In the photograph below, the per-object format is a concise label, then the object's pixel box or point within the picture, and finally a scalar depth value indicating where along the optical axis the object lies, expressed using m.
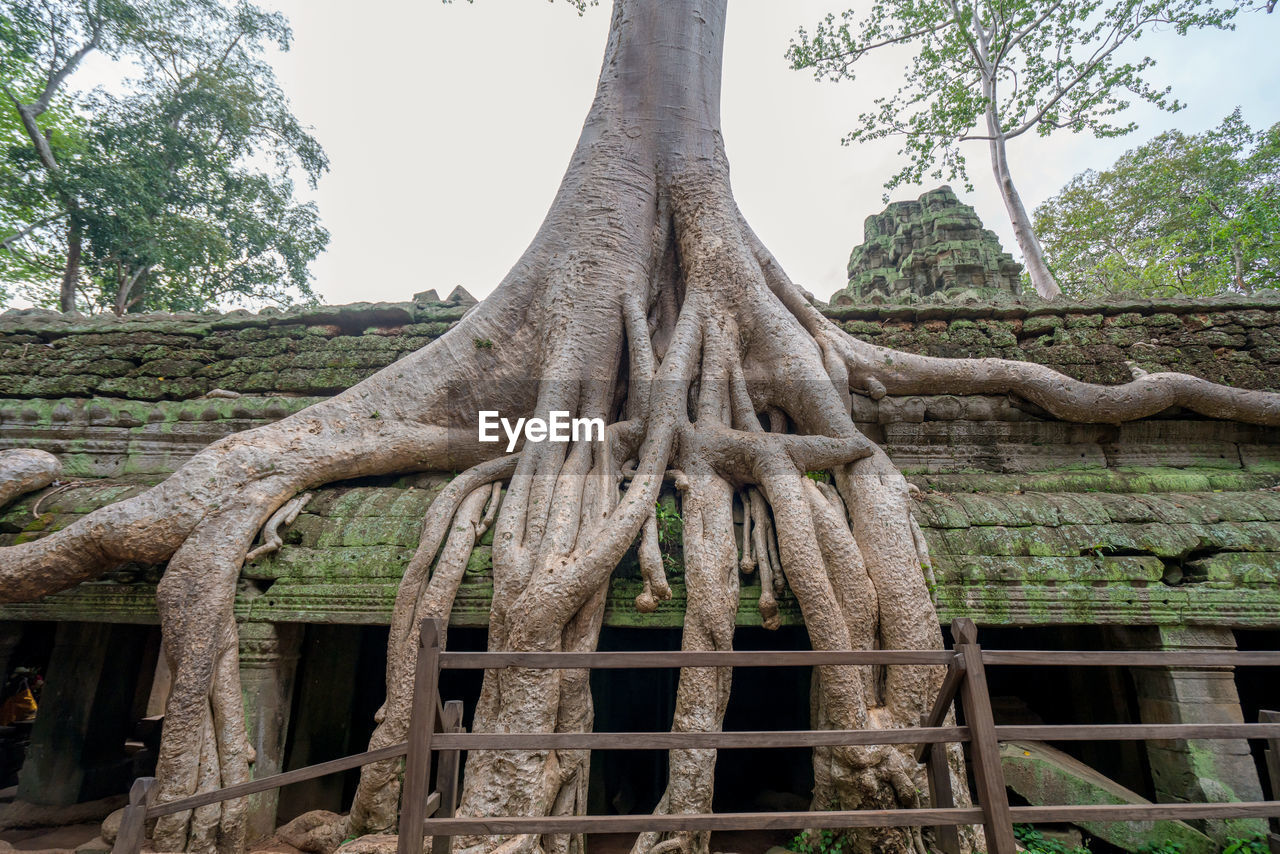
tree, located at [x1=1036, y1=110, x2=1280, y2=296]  9.47
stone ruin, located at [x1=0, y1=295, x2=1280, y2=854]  2.67
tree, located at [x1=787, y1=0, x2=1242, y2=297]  8.09
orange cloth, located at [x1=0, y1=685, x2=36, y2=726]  6.31
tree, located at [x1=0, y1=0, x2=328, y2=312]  8.40
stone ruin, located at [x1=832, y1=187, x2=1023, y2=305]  6.83
